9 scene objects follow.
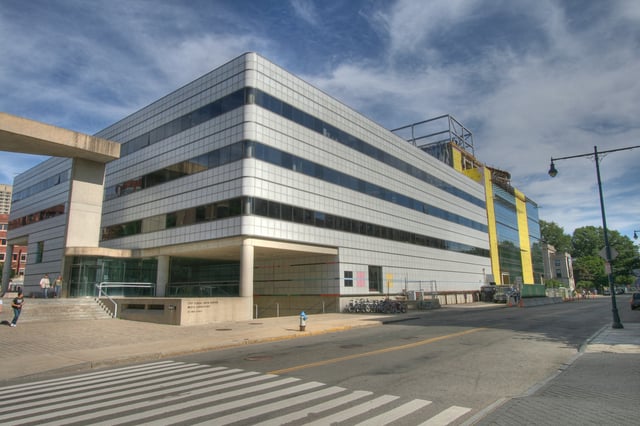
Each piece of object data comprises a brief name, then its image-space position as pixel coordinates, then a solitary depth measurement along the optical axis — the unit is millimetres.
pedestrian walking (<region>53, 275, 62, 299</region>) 31042
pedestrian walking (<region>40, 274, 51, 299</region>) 28734
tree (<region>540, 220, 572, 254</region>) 138125
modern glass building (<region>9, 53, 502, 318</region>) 28906
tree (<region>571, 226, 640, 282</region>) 129250
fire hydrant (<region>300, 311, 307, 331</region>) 19086
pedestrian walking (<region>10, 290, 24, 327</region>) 19375
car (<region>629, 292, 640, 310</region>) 34844
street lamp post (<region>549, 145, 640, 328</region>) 17859
